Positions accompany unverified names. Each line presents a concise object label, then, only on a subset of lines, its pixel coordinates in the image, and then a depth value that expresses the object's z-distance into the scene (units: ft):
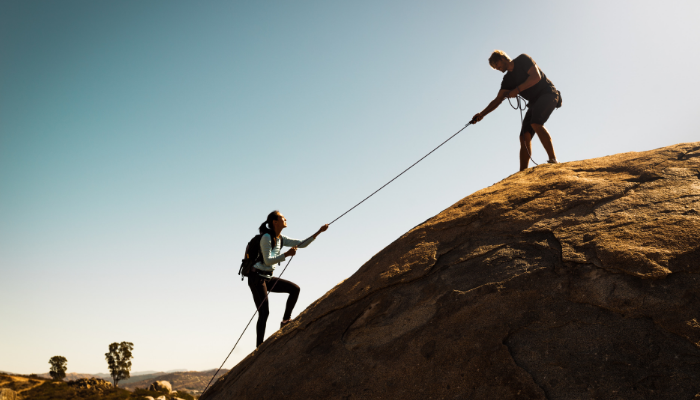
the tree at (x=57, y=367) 147.43
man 18.95
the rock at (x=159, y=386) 117.33
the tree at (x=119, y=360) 150.82
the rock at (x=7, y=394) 80.78
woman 17.17
